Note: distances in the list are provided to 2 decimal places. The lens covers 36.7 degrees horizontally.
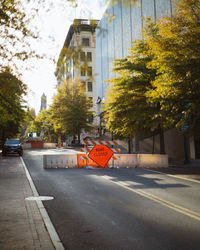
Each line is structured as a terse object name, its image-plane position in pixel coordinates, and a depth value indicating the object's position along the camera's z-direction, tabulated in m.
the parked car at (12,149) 32.66
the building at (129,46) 26.32
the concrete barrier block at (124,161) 18.38
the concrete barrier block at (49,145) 68.88
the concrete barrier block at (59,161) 18.08
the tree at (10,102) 4.96
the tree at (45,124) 80.80
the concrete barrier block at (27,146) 65.62
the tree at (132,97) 21.30
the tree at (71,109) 53.91
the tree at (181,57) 13.86
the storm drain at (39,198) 8.50
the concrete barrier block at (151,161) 18.52
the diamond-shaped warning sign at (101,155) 17.33
